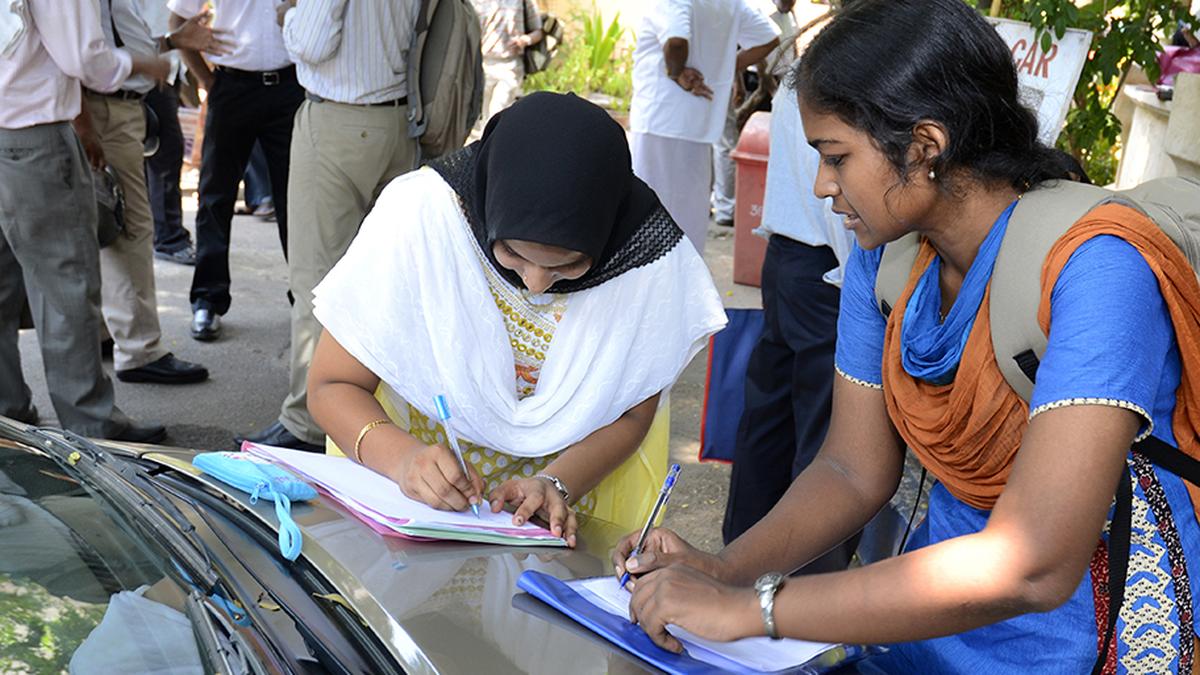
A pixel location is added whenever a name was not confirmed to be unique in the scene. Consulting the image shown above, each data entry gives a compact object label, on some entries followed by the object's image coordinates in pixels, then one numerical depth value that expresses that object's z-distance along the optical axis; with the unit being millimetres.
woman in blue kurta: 1405
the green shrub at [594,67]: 11094
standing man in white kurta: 6266
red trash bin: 7000
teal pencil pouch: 1880
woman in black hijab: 2229
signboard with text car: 3656
